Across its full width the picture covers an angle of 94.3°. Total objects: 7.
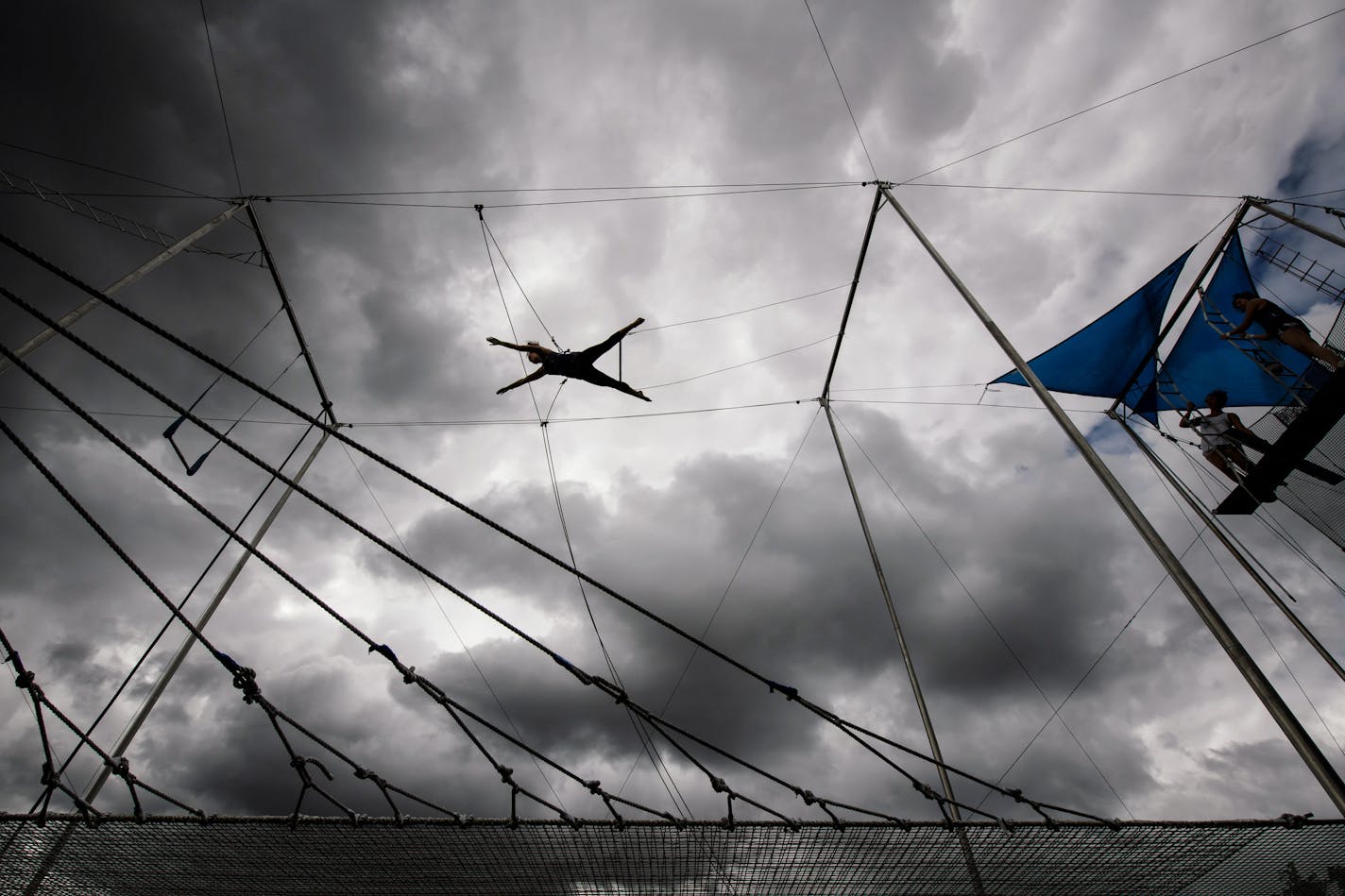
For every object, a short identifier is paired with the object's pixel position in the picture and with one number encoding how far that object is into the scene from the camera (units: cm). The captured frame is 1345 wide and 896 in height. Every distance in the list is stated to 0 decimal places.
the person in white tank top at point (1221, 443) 820
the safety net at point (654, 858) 427
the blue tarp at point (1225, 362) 900
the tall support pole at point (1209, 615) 341
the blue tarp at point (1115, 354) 981
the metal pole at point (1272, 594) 623
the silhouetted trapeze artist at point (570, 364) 770
